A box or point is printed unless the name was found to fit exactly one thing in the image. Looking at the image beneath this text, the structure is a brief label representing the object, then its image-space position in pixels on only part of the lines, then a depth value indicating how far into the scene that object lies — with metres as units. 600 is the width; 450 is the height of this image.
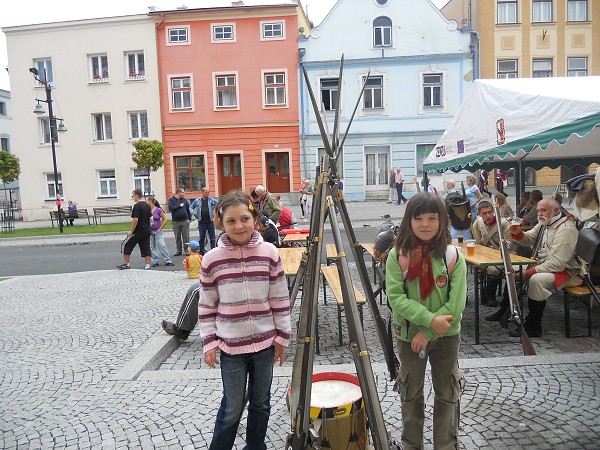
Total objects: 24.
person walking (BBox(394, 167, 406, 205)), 23.80
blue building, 24.84
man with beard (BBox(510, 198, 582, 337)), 5.00
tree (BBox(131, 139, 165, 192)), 22.36
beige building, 25.78
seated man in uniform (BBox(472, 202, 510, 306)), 6.57
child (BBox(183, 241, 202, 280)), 9.07
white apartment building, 26.36
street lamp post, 20.33
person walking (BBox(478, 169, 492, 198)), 19.91
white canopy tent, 4.88
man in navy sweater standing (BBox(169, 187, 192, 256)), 12.42
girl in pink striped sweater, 2.79
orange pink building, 25.56
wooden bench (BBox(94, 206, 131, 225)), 26.22
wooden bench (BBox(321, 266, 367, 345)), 4.71
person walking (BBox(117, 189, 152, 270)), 10.45
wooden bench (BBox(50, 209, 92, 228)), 23.12
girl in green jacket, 2.81
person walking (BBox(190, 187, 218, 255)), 11.97
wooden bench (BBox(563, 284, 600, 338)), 4.88
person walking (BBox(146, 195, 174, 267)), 11.34
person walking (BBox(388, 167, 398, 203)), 24.41
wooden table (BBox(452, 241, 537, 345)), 5.11
